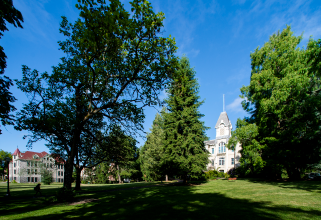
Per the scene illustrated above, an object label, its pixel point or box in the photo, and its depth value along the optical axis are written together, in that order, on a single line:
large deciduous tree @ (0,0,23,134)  10.90
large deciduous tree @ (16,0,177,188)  10.08
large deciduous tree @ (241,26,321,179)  18.19
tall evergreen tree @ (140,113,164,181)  35.66
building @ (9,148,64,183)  66.07
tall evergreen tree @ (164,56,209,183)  22.91
